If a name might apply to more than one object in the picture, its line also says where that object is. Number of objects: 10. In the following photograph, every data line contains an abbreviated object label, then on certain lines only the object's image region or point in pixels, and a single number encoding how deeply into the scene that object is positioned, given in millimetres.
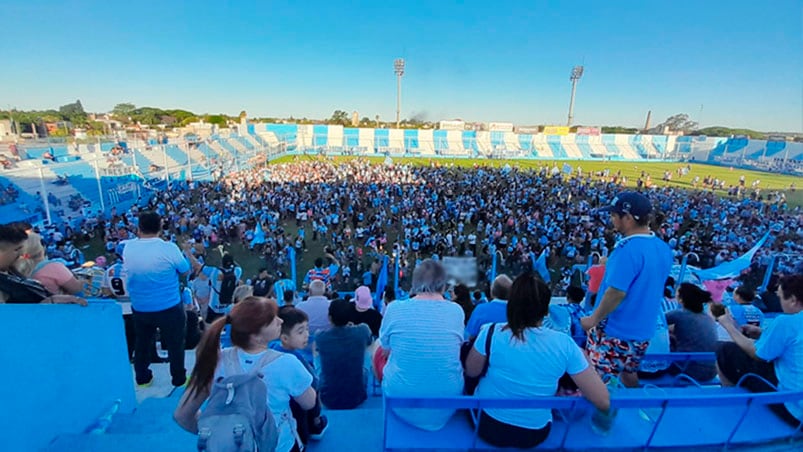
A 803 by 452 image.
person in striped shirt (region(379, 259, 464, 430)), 1919
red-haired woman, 1642
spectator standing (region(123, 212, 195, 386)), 2793
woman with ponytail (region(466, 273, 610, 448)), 1729
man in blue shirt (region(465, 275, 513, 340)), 2721
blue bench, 1823
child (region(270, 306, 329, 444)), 2111
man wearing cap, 2168
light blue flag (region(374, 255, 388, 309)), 7574
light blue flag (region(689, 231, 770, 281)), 7292
